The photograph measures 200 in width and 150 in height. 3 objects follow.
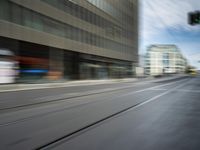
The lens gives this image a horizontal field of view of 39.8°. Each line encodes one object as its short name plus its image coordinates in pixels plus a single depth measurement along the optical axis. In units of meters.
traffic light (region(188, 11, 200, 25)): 20.50
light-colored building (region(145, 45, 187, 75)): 167.25
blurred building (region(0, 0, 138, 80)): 32.03
